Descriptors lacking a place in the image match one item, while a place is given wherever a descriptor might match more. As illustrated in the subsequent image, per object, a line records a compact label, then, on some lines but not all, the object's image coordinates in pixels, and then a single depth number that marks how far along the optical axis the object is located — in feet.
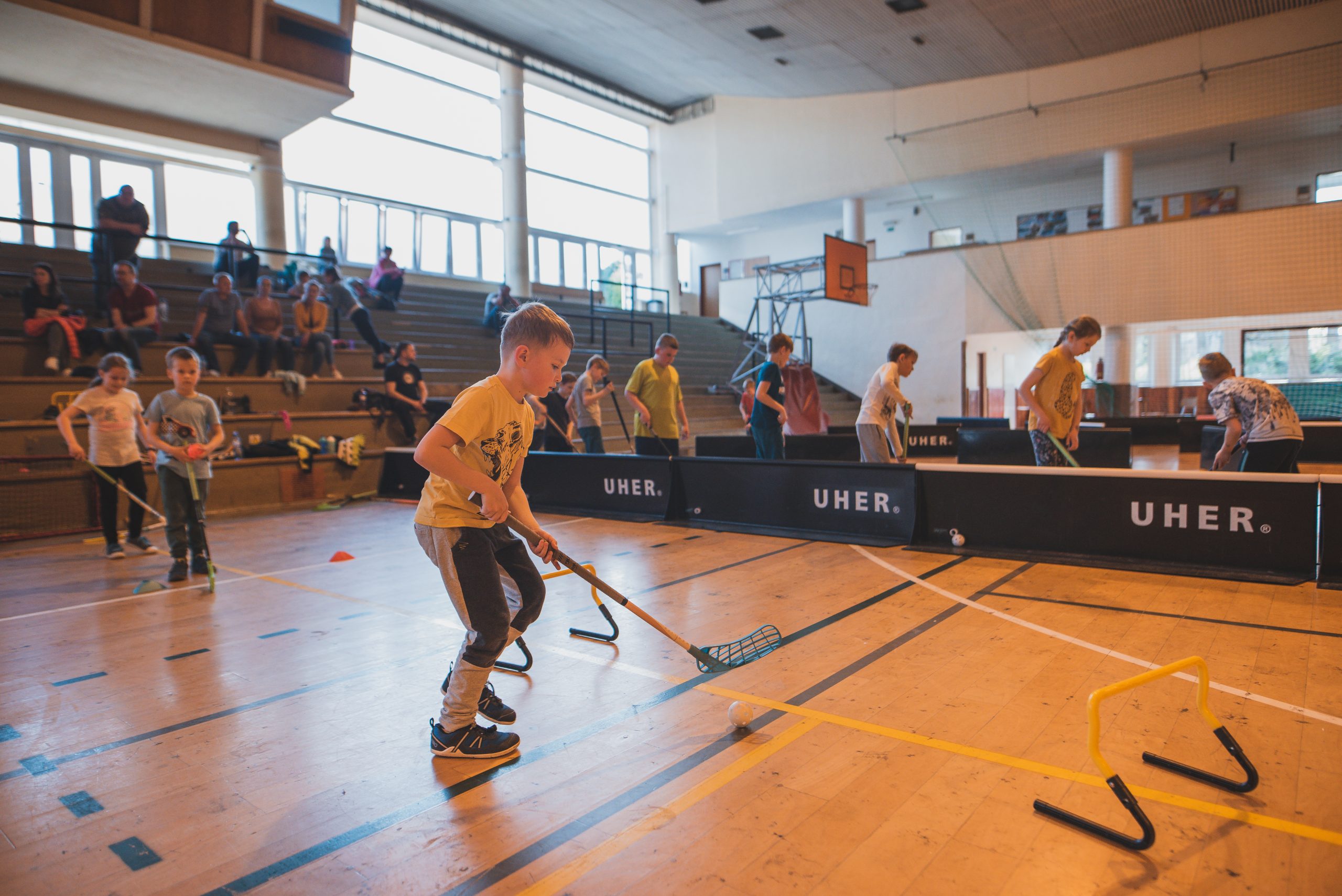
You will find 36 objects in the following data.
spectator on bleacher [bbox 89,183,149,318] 36.06
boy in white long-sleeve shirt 22.67
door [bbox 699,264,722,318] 88.28
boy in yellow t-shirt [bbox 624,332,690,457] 27.61
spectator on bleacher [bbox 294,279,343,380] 38.86
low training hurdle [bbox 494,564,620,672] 12.54
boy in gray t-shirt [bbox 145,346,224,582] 18.92
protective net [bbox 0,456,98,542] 27.12
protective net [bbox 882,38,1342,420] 48.11
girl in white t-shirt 20.95
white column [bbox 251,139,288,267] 53.06
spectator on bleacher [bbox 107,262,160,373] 32.48
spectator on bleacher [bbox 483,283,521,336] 53.47
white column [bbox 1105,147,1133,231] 54.13
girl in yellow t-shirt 19.34
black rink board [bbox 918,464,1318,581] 16.79
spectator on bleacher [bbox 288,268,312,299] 42.91
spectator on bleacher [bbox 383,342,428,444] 38.83
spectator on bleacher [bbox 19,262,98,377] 31.30
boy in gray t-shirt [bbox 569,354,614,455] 31.30
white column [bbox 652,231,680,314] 85.71
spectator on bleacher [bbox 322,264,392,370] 43.93
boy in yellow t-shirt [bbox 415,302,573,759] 8.95
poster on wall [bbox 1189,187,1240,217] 56.70
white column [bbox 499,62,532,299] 69.05
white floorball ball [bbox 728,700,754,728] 9.86
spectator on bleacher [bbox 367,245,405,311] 50.96
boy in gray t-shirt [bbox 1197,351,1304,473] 19.54
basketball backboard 58.44
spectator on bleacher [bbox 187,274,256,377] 35.37
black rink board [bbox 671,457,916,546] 21.81
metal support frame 63.36
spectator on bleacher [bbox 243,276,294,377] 37.04
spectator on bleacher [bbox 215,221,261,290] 43.60
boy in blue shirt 24.44
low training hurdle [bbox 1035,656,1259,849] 7.16
